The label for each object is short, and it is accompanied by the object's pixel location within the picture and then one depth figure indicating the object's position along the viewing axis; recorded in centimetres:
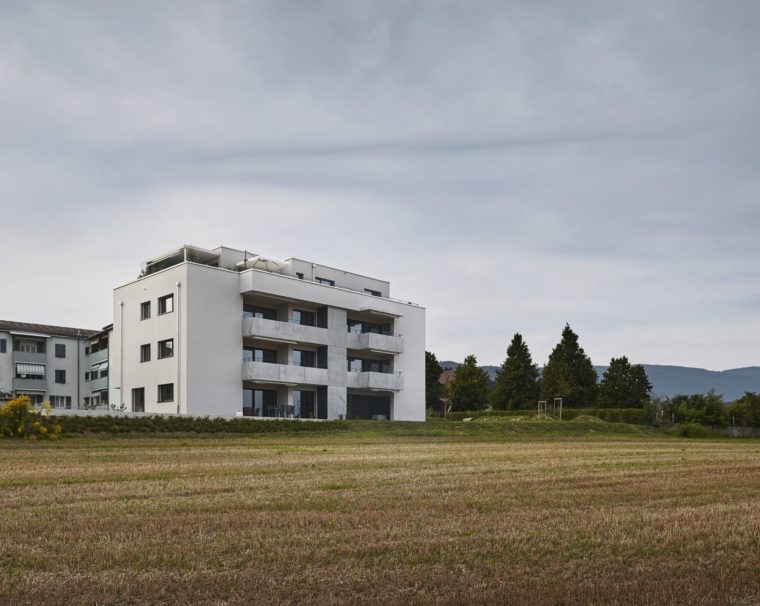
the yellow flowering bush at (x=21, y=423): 2966
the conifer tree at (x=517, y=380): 7631
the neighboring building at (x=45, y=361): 6612
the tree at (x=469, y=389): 8119
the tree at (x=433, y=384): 8586
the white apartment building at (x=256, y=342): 4844
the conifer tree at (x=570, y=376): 7294
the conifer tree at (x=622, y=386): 7631
